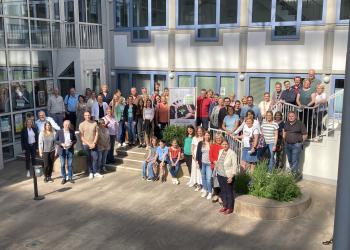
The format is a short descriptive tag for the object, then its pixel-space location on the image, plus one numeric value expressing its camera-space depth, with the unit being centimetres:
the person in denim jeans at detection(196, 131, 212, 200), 1053
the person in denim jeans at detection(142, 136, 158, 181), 1186
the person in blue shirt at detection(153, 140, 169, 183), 1172
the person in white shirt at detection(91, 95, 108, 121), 1387
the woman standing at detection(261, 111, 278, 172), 1105
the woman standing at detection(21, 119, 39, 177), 1234
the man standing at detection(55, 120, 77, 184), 1185
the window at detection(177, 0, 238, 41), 1541
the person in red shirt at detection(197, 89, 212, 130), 1341
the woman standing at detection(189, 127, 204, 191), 1098
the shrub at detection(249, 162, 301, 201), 961
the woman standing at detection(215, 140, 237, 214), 944
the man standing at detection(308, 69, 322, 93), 1189
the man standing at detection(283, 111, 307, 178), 1109
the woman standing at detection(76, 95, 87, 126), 1408
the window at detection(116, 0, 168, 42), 1680
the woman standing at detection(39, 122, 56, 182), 1192
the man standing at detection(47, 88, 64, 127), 1446
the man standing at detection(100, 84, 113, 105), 1491
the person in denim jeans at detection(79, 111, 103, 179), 1198
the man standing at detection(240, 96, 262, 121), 1206
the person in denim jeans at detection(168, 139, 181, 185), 1161
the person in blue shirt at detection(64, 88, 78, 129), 1463
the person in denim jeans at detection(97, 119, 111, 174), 1224
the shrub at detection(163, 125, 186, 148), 1280
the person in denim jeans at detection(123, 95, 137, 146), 1356
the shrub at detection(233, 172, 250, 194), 1002
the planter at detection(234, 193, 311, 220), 933
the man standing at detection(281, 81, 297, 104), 1205
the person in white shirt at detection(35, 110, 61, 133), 1258
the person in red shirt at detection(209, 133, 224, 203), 1005
